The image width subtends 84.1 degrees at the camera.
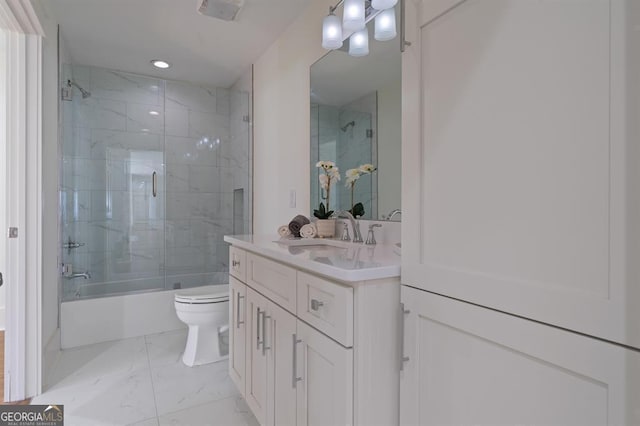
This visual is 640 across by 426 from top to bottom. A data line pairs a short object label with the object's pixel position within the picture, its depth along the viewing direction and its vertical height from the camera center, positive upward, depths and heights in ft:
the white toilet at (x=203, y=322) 7.86 -2.48
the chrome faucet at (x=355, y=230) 5.50 -0.29
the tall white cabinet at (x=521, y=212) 1.87 +0.01
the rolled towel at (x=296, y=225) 6.55 -0.24
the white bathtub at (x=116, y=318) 8.91 -2.82
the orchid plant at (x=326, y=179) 6.81 +0.64
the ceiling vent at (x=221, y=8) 7.12 +4.22
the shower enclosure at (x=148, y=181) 10.36 +1.00
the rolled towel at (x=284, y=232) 6.60 -0.37
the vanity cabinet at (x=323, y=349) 3.16 -1.40
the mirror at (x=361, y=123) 5.51 +1.58
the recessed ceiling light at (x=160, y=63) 10.30 +4.39
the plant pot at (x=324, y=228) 6.61 -0.29
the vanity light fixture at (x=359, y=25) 5.35 +2.99
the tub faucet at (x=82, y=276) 9.52 -1.82
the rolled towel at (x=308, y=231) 6.42 -0.34
